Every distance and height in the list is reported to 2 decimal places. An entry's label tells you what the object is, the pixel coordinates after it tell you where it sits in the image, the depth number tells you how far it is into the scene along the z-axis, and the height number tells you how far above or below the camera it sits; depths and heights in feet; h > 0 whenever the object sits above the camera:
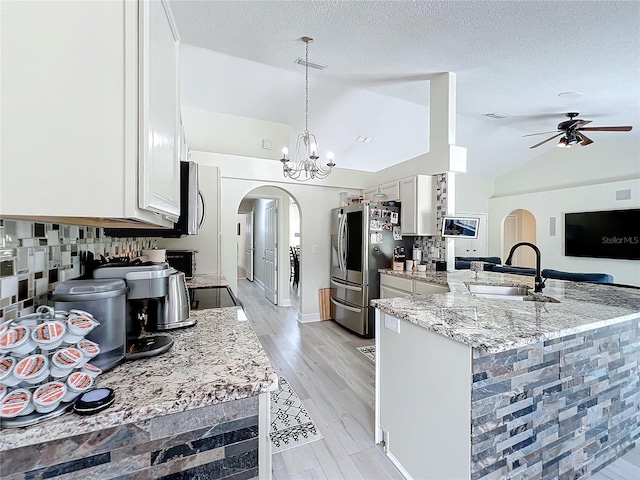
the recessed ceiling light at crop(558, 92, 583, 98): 12.48 +6.33
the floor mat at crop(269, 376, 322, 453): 6.37 -4.44
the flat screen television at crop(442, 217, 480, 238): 10.09 +0.44
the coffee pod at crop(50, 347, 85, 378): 2.26 -0.99
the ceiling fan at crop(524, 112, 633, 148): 12.92 +5.18
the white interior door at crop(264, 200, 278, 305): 18.30 -0.90
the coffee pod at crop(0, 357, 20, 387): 2.02 -0.95
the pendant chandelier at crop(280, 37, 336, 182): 9.67 +3.34
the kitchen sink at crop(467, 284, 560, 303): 7.15 -1.46
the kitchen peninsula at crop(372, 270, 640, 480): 4.11 -2.38
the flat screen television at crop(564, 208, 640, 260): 17.54 +0.37
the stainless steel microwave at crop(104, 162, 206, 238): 4.93 +0.49
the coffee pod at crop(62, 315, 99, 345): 2.36 -0.76
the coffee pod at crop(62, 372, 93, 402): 2.31 -1.21
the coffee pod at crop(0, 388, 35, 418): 2.02 -1.19
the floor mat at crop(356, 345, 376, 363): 10.61 -4.35
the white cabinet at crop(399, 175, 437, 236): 11.73 +1.39
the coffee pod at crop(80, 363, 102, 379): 2.49 -1.17
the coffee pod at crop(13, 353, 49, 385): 2.08 -0.98
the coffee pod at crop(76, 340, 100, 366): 2.46 -0.98
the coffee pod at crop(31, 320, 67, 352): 2.19 -0.76
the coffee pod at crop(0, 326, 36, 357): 2.07 -0.77
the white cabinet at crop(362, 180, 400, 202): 13.07 +2.31
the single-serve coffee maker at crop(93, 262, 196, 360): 3.35 -0.96
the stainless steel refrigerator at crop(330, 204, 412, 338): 12.46 -0.62
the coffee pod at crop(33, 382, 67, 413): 2.13 -1.19
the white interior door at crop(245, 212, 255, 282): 26.25 -0.78
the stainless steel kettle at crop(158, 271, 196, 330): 4.21 -1.01
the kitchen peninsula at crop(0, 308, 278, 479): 2.17 -1.60
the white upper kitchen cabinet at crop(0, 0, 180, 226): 2.25 +1.04
